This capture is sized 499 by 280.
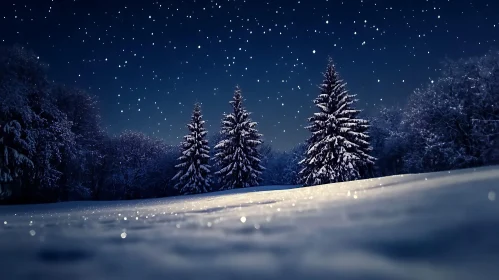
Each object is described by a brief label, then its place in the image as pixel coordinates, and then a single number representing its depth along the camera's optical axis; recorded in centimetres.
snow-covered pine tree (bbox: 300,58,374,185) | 2191
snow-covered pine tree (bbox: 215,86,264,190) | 2747
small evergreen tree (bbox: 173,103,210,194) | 2806
